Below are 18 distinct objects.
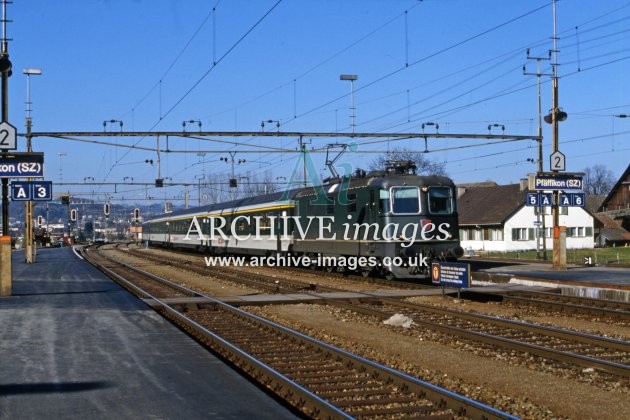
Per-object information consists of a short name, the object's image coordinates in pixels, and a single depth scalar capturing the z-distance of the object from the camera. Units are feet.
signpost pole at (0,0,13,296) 61.16
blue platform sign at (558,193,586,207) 91.09
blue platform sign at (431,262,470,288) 59.26
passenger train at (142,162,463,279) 74.23
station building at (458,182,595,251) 210.79
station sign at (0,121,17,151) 59.26
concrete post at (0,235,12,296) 61.00
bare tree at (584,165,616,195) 470.80
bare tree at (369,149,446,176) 284.61
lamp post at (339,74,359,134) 102.73
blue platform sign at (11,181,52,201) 85.25
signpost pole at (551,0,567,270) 91.56
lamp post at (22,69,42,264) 126.82
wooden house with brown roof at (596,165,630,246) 224.94
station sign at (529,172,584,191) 87.04
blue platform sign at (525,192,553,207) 88.79
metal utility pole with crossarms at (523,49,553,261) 114.62
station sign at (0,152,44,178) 58.34
